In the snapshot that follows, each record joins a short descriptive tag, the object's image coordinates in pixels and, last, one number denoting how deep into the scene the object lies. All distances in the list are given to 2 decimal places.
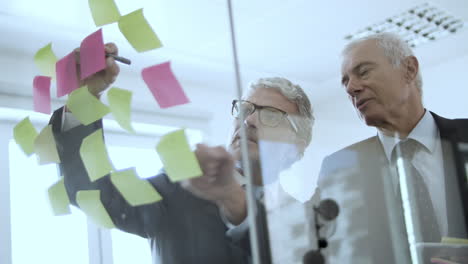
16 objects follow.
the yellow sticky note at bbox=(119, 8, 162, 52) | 0.82
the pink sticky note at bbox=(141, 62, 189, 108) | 0.79
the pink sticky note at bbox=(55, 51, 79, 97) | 0.88
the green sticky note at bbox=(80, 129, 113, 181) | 0.80
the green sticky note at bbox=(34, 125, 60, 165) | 0.88
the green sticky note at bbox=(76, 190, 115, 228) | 0.80
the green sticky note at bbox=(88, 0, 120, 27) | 0.86
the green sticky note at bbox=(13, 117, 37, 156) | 0.91
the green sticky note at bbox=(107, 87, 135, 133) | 0.80
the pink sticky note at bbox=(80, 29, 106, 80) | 0.84
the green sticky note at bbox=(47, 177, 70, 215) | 0.87
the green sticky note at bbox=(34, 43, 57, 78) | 0.93
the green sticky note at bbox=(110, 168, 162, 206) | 0.75
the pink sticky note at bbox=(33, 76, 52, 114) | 0.92
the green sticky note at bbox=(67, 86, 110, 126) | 0.82
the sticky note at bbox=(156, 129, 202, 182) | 0.70
